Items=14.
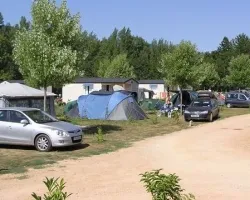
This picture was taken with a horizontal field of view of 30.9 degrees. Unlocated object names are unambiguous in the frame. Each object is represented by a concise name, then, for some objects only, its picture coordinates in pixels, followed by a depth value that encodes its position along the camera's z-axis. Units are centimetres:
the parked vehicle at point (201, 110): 2692
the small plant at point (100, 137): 1692
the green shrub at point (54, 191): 463
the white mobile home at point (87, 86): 5222
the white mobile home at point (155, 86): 6456
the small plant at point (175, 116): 2573
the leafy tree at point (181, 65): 3183
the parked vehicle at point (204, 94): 3833
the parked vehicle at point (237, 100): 4106
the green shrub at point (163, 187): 509
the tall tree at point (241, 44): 10119
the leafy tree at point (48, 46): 1814
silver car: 1471
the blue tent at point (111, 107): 2745
